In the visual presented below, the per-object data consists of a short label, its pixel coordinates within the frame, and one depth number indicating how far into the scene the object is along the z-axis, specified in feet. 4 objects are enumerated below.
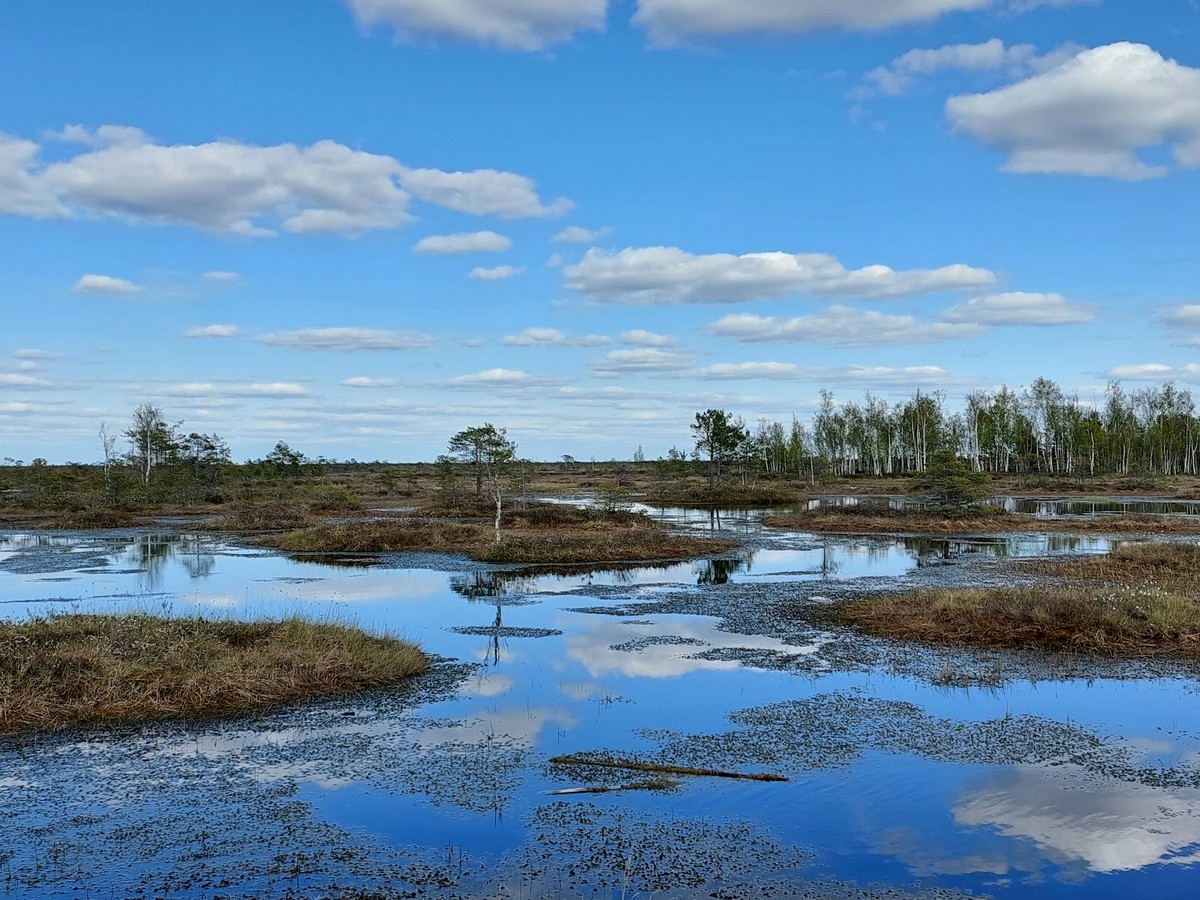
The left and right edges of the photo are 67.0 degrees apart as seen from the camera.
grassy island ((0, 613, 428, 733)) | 44.34
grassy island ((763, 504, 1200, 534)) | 153.58
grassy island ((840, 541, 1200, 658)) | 60.39
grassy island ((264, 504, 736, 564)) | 115.85
